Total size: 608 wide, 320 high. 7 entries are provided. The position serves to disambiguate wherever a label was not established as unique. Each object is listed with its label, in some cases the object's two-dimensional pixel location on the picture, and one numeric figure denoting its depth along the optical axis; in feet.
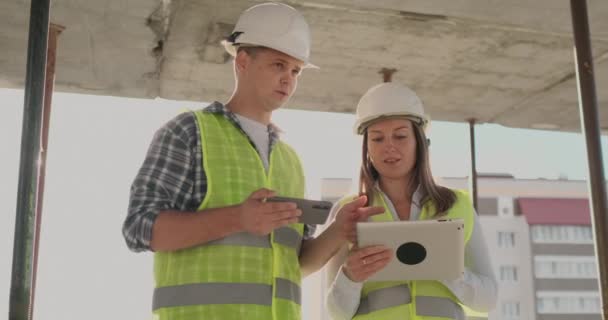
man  6.23
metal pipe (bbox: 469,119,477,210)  23.34
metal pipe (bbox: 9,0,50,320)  7.06
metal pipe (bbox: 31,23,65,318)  15.67
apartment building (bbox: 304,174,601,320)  115.85
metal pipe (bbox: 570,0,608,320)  12.38
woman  7.87
